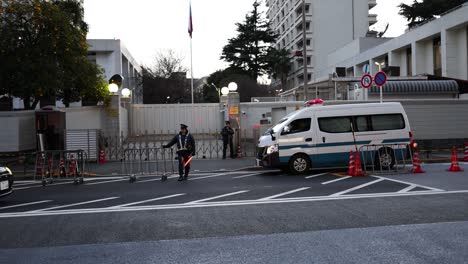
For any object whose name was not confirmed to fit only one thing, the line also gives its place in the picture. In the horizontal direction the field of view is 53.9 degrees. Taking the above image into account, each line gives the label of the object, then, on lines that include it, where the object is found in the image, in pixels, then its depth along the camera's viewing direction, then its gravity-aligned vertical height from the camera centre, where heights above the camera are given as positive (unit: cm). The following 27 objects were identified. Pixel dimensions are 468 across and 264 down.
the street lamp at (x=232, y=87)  2417 +265
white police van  1460 +1
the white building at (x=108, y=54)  5097 +965
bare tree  5796 +915
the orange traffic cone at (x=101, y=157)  2011 -76
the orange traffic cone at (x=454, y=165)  1423 -99
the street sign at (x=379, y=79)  1727 +209
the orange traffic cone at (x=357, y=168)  1359 -98
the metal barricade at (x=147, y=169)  1514 -114
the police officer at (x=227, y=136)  2018 +6
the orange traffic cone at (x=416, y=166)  1406 -98
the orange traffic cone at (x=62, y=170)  1468 -96
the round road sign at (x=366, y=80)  1803 +216
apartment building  6875 +1660
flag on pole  3233 +798
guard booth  2006 +59
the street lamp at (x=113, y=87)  2305 +263
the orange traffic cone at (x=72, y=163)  1452 -73
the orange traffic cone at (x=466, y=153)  1748 -78
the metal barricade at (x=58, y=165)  1414 -78
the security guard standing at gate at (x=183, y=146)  1383 -24
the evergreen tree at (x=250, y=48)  6269 +1232
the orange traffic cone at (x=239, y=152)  2107 -68
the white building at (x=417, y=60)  2559 +684
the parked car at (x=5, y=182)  987 -87
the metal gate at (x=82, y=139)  1959 +5
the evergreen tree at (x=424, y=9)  5141 +1439
